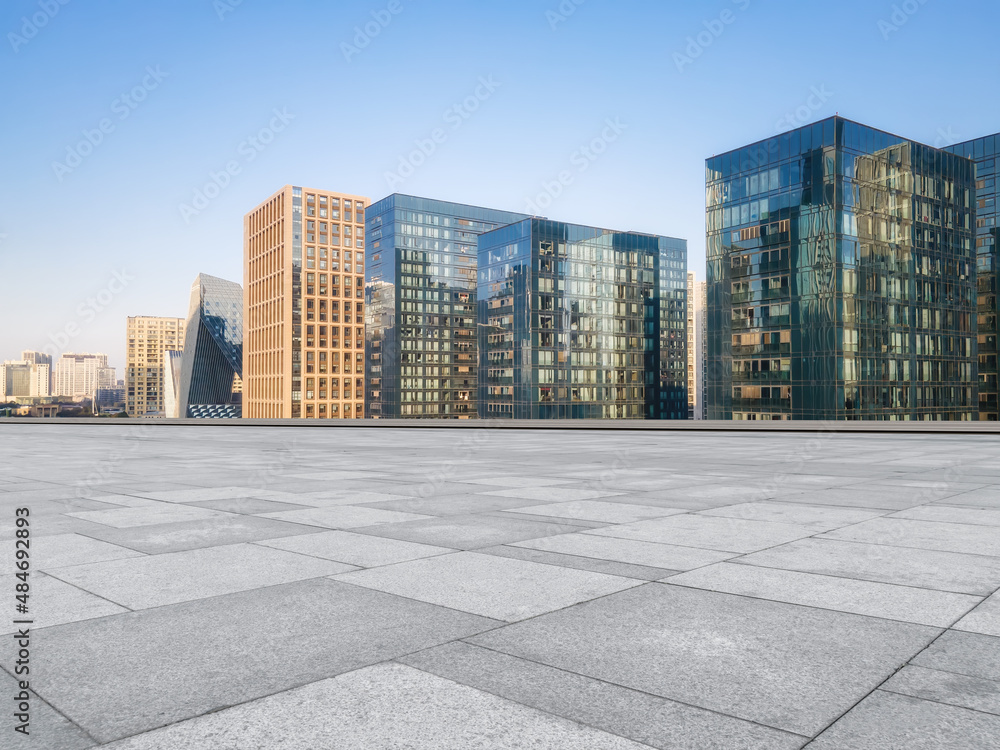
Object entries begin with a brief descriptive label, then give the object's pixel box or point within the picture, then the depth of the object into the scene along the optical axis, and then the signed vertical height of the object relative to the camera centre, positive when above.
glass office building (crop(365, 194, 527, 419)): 149.50 +17.66
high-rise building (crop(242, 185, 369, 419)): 159.88 +19.78
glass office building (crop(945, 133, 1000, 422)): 82.44 +15.01
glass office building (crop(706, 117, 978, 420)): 64.69 +10.73
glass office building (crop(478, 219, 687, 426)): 107.56 +10.64
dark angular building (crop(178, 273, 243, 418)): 190.88 +14.01
